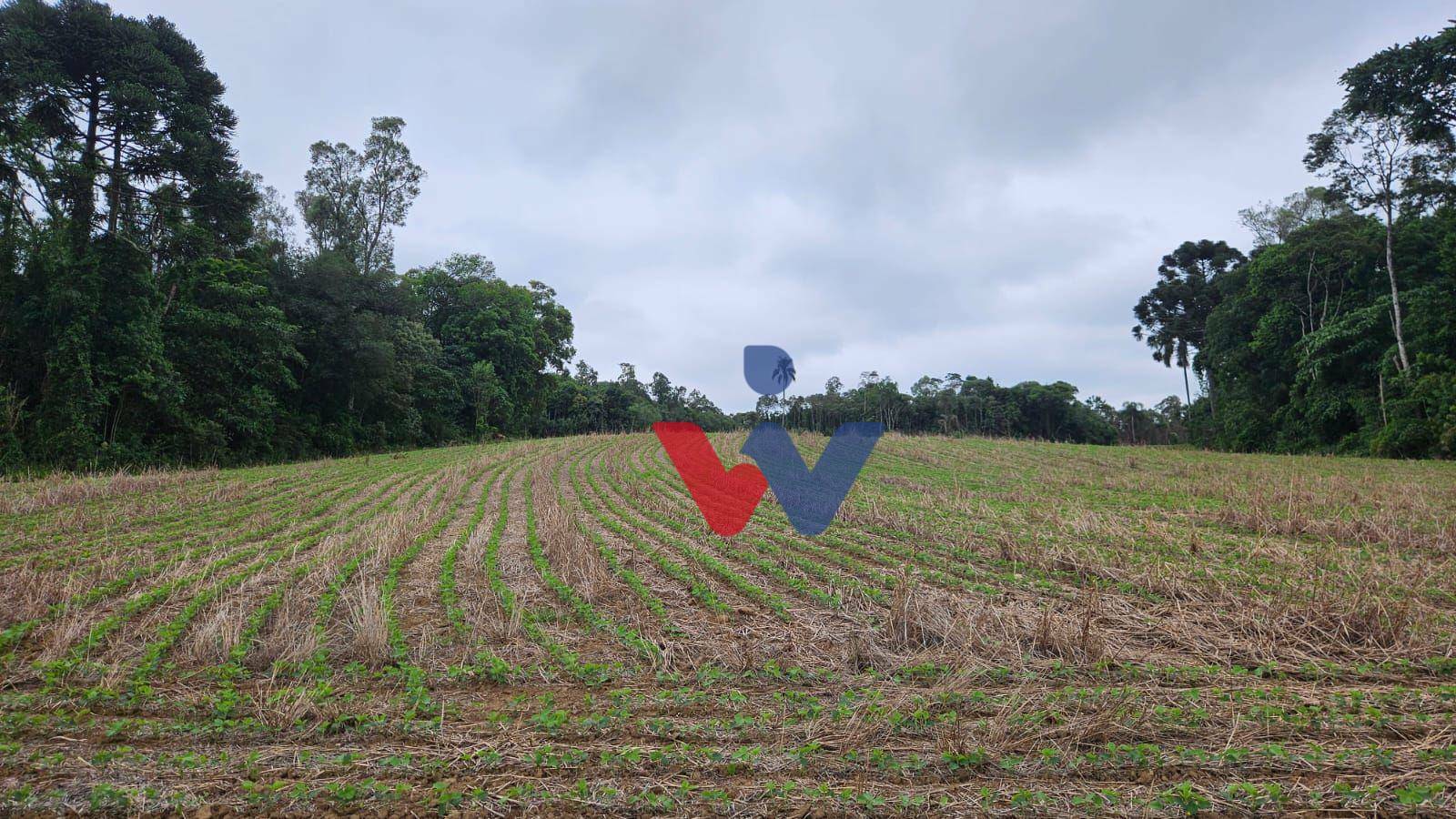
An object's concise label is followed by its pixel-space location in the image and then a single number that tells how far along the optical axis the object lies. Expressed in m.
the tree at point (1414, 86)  21.50
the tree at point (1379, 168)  27.09
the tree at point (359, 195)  35.88
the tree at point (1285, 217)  44.66
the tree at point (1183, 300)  49.48
